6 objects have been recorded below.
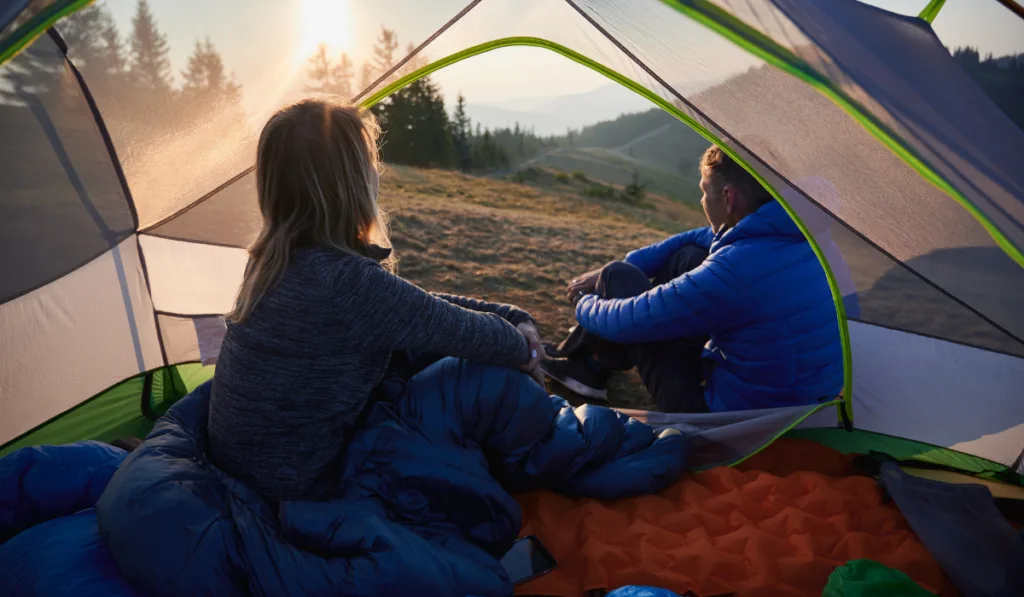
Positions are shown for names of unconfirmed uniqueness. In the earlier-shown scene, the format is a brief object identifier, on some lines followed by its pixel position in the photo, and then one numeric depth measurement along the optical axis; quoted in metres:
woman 1.46
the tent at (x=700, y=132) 1.70
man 2.17
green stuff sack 1.50
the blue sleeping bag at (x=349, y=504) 1.39
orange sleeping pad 1.70
